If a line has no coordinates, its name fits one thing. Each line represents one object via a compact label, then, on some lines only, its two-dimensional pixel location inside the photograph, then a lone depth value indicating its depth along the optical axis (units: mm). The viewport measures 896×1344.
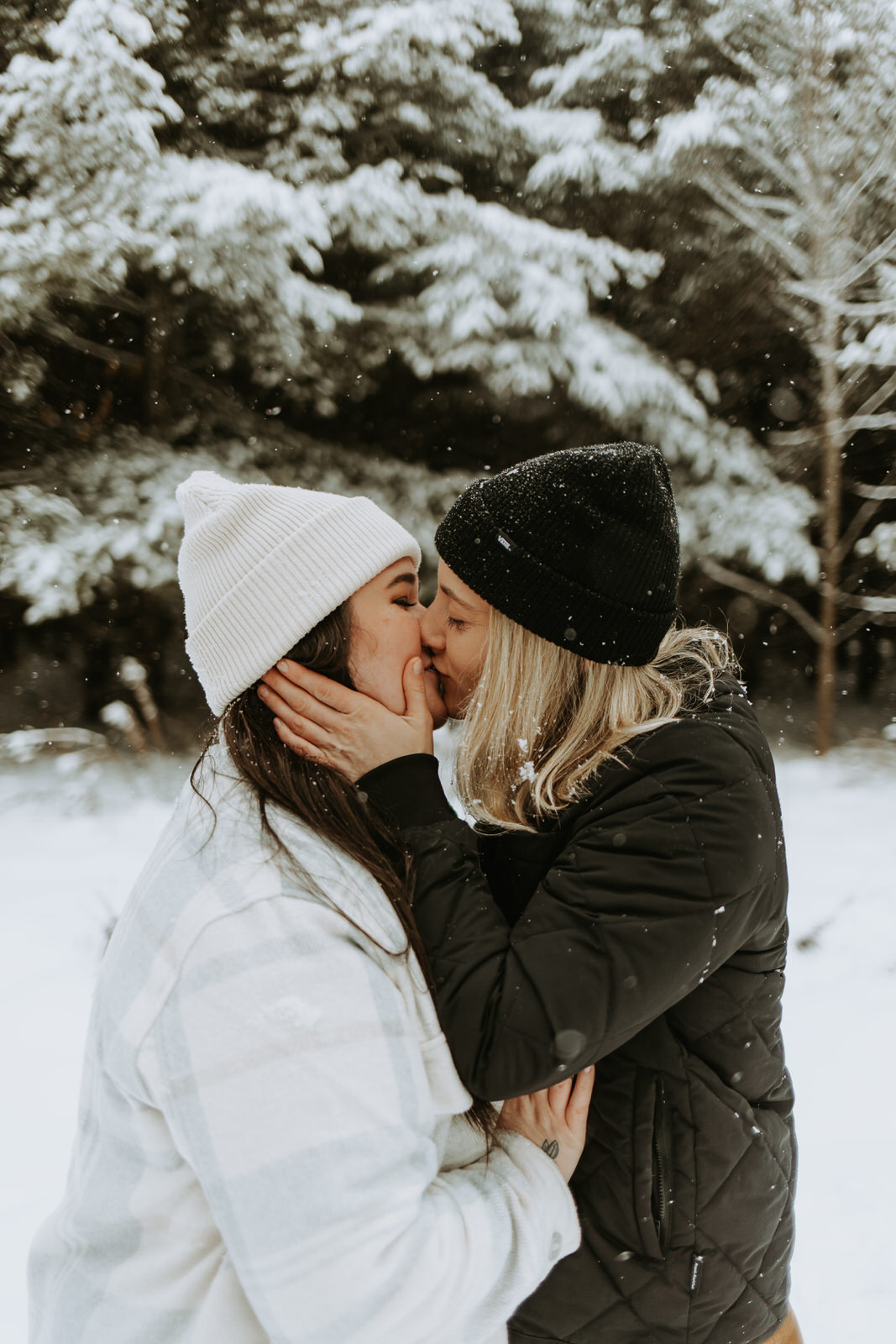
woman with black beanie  1252
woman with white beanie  1034
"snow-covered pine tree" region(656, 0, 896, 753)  4727
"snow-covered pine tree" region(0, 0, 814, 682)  4309
